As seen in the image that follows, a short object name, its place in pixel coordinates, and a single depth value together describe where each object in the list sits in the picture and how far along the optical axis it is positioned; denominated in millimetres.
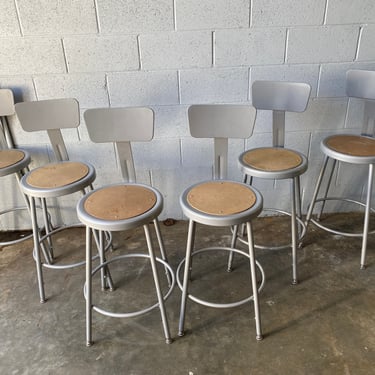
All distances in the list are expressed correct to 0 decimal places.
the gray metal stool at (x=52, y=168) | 1744
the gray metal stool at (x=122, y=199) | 1468
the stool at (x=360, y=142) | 1931
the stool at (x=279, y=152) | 1793
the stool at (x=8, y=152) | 1975
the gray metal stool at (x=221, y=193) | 1462
